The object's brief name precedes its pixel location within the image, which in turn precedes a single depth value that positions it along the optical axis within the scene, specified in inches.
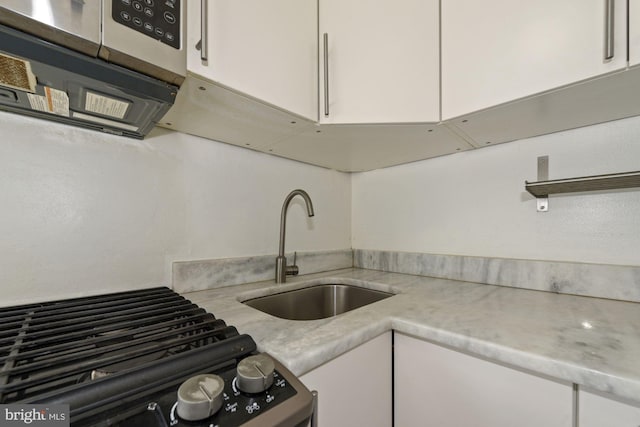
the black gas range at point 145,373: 13.6
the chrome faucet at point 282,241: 45.4
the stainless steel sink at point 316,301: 41.9
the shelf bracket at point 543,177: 39.7
